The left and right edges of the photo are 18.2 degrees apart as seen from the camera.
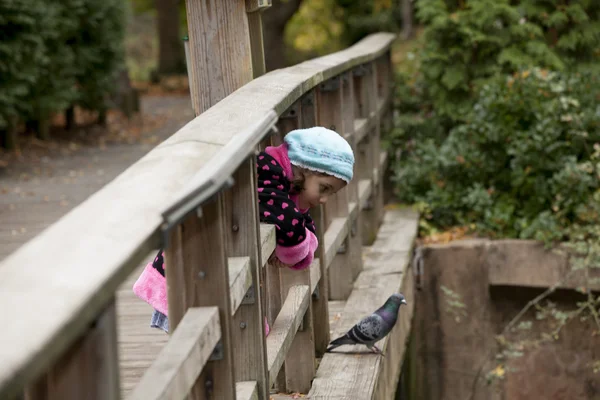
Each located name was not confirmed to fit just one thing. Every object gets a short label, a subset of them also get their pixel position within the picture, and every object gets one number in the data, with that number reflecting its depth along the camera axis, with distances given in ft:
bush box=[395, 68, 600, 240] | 44.90
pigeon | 27.15
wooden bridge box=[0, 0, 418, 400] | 8.35
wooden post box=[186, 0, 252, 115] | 22.24
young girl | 20.10
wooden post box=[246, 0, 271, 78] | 22.80
